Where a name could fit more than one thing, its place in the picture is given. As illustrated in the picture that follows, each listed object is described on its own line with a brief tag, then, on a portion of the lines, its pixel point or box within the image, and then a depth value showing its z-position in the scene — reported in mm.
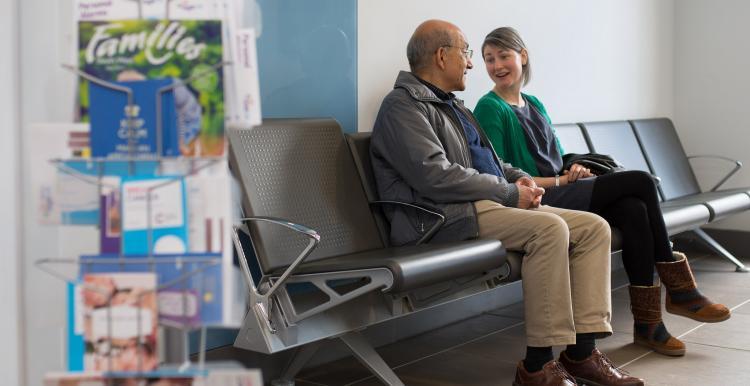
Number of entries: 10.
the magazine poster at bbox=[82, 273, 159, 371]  1454
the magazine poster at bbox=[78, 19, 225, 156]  1492
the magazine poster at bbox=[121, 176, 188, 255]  1479
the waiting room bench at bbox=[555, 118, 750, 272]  4809
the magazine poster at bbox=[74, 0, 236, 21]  1520
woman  3617
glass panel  3264
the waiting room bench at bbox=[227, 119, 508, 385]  2691
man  3094
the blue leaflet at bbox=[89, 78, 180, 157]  1489
